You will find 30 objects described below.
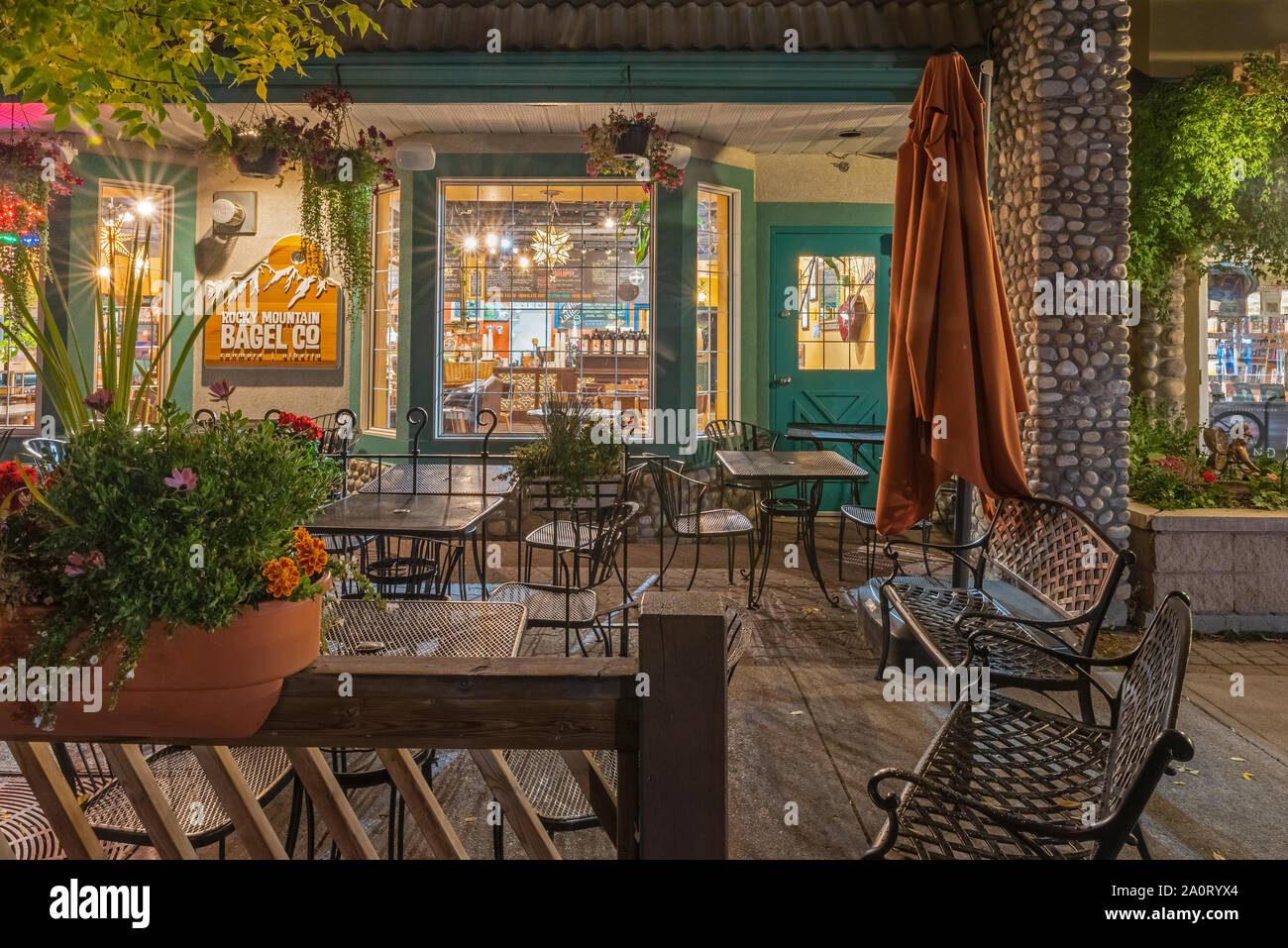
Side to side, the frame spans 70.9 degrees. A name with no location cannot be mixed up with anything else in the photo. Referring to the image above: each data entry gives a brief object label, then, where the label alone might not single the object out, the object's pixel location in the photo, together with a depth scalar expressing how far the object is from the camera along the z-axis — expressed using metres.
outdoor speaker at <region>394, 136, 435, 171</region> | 7.13
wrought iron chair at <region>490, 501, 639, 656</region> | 3.55
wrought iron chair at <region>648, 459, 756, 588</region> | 5.50
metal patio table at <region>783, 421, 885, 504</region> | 7.70
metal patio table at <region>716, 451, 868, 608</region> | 5.51
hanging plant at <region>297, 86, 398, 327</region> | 6.00
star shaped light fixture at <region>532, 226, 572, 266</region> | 8.36
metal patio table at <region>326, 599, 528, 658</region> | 2.56
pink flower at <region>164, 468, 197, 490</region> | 1.23
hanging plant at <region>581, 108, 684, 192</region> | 6.47
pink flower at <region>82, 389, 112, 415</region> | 1.40
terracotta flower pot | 1.27
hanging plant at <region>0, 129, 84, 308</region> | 6.57
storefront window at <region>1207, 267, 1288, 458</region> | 8.41
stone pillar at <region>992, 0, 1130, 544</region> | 5.12
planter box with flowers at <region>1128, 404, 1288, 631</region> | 5.06
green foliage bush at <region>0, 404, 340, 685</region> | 1.24
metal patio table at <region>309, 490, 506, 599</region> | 3.89
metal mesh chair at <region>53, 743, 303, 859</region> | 1.95
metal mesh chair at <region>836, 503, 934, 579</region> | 5.79
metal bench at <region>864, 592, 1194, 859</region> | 1.75
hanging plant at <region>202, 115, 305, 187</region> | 5.89
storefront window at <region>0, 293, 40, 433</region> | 8.64
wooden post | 1.34
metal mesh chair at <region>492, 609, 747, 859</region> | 2.01
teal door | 9.11
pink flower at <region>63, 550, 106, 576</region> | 1.22
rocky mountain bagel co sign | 9.15
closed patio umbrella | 3.83
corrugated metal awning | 5.77
